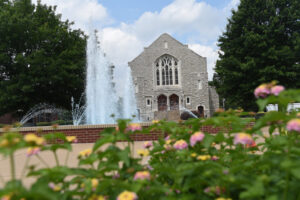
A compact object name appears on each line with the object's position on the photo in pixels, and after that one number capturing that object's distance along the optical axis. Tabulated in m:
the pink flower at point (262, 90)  1.69
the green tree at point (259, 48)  18.39
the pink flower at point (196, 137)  1.66
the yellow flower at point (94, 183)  1.46
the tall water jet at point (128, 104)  17.50
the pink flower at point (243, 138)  1.44
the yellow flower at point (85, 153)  1.77
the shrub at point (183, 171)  1.26
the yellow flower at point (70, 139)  1.78
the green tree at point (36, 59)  18.70
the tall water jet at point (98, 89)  12.15
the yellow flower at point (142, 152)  1.82
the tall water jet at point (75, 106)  21.73
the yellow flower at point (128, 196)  1.27
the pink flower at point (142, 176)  1.51
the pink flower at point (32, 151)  1.47
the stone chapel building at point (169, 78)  33.16
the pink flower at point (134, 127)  1.86
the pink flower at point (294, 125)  1.29
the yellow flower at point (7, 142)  1.08
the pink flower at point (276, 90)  1.59
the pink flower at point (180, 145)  1.88
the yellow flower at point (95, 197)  1.37
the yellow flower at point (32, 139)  1.25
